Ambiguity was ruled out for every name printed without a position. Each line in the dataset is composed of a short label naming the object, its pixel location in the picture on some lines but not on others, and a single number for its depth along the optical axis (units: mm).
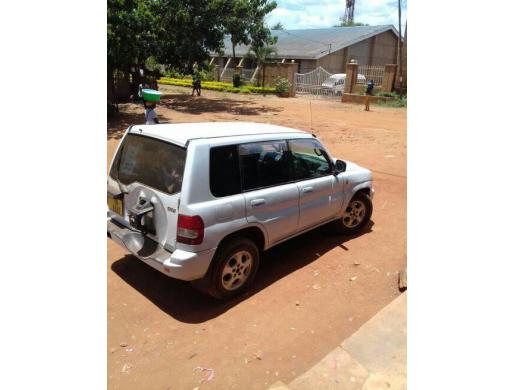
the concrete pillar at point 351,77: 26381
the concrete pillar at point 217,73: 38781
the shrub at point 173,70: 19731
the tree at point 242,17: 20062
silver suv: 3551
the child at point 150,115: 9172
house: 35812
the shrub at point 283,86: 29031
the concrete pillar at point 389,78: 26312
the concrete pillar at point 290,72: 29425
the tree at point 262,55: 32750
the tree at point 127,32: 12435
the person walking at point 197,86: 27180
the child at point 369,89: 25441
